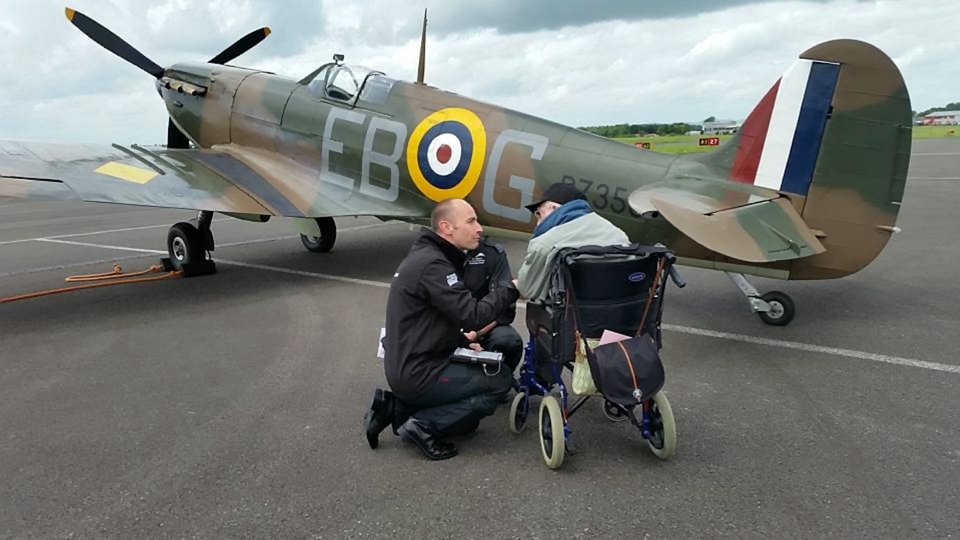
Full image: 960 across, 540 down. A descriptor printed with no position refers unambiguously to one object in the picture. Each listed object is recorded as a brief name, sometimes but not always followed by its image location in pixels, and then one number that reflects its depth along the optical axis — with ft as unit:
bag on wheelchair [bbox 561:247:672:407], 9.20
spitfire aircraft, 15.47
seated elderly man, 9.98
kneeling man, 10.03
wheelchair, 9.64
